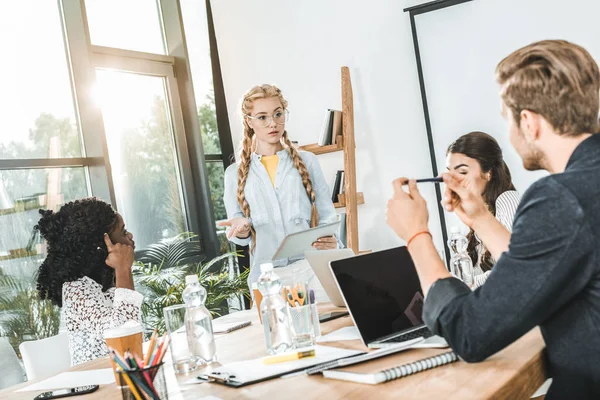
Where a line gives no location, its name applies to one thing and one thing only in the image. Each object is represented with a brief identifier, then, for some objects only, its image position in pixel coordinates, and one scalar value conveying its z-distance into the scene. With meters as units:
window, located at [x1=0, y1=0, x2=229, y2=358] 3.58
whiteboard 3.74
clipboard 1.40
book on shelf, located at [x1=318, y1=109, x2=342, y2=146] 4.30
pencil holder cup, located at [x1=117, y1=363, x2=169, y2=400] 1.16
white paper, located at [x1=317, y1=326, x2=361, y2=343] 1.72
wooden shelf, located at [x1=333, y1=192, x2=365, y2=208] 4.31
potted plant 4.10
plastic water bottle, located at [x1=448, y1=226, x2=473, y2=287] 2.13
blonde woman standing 3.07
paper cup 1.49
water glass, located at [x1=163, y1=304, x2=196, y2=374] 1.59
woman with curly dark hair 2.19
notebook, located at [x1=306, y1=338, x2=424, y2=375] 1.38
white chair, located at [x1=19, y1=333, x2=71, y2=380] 2.26
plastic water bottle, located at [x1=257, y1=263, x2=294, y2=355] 1.63
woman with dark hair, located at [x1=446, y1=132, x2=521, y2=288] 2.88
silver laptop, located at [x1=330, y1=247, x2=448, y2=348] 1.59
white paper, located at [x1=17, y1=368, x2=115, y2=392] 1.65
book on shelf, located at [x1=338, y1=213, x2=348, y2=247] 4.20
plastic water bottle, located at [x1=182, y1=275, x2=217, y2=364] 1.63
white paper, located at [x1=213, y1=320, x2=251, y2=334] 2.14
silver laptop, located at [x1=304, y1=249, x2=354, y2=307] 2.06
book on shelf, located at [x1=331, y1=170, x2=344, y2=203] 4.36
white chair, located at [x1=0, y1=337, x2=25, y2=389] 2.42
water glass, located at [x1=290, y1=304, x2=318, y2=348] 1.63
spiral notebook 1.27
